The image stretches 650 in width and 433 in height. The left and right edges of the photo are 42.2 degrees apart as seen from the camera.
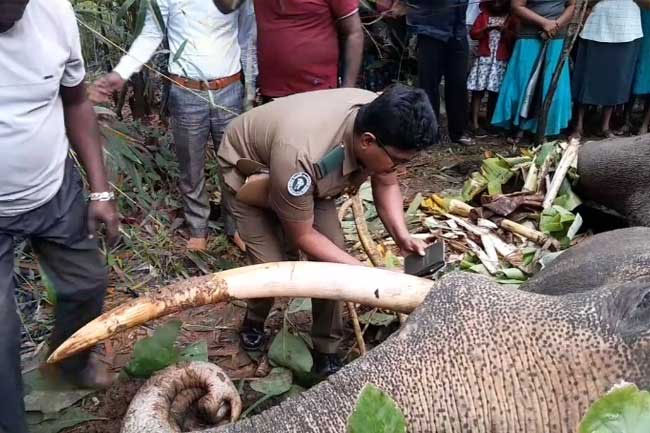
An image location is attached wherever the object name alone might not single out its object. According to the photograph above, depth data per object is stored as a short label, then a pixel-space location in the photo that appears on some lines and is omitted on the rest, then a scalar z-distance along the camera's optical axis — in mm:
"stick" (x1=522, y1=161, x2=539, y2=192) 4473
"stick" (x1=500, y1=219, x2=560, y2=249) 3885
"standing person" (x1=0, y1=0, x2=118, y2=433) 2188
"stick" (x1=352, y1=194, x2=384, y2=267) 3369
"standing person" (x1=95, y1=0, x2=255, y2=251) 3932
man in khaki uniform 2533
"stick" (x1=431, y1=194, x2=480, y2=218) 4391
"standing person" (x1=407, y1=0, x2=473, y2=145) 6004
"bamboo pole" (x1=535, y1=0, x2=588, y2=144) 5601
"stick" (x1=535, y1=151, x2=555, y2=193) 4457
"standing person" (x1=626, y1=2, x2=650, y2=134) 6629
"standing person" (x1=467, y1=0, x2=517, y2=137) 6387
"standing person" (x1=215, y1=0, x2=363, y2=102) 4066
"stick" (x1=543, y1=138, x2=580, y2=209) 4242
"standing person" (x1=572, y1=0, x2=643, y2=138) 6391
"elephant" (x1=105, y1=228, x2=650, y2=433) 1696
